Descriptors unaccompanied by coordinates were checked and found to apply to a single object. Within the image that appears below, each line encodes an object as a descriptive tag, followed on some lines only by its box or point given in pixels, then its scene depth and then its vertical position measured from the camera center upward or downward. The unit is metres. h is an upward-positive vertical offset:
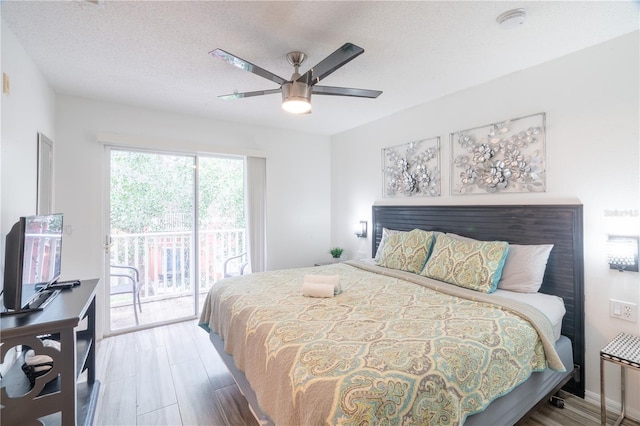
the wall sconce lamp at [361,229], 4.14 -0.19
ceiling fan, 1.71 +0.90
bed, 1.18 -0.63
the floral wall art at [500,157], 2.46 +0.52
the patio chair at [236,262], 4.19 -0.68
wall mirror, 2.46 +0.37
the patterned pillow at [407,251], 2.86 -0.35
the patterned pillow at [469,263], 2.27 -0.39
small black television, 1.45 -0.23
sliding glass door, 3.51 -0.16
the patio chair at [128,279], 3.51 -0.76
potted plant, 4.29 -0.53
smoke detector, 1.75 +1.17
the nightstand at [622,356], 1.71 -0.82
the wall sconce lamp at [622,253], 1.96 -0.25
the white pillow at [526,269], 2.23 -0.41
